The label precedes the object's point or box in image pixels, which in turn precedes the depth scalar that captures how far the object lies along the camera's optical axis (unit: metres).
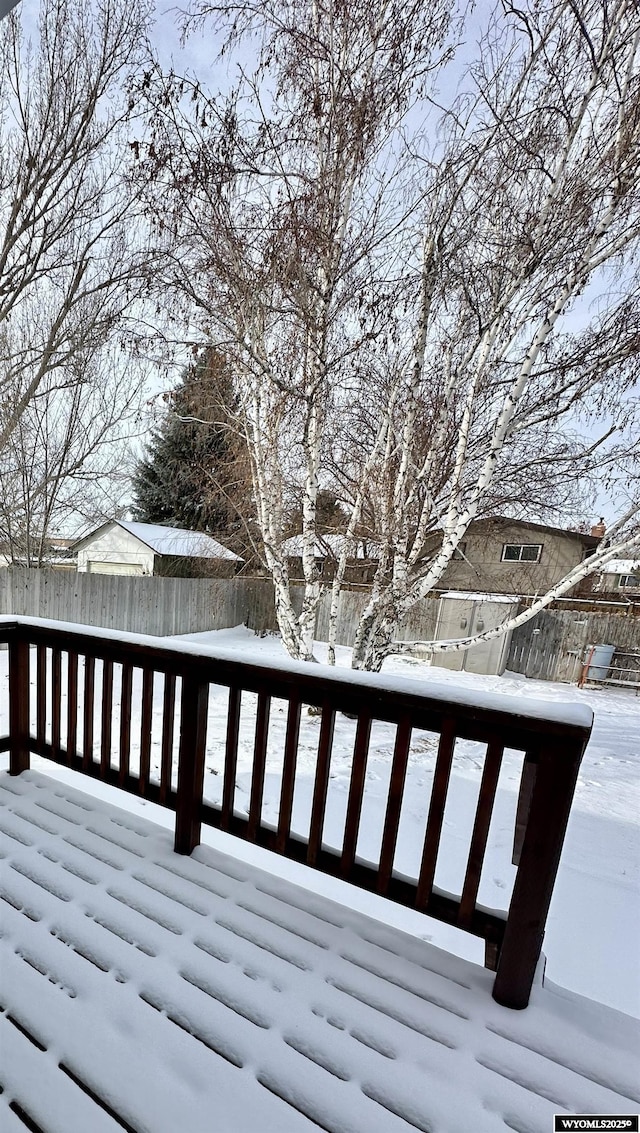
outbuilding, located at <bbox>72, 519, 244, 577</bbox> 10.72
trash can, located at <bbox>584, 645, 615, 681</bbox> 8.76
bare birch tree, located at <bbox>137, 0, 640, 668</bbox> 3.76
